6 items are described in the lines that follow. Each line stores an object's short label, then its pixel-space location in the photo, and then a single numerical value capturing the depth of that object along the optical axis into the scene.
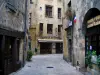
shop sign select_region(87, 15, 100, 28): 5.10
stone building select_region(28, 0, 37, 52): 16.94
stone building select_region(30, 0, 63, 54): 17.25
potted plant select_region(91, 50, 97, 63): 5.15
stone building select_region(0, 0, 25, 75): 5.00
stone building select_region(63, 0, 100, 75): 5.49
